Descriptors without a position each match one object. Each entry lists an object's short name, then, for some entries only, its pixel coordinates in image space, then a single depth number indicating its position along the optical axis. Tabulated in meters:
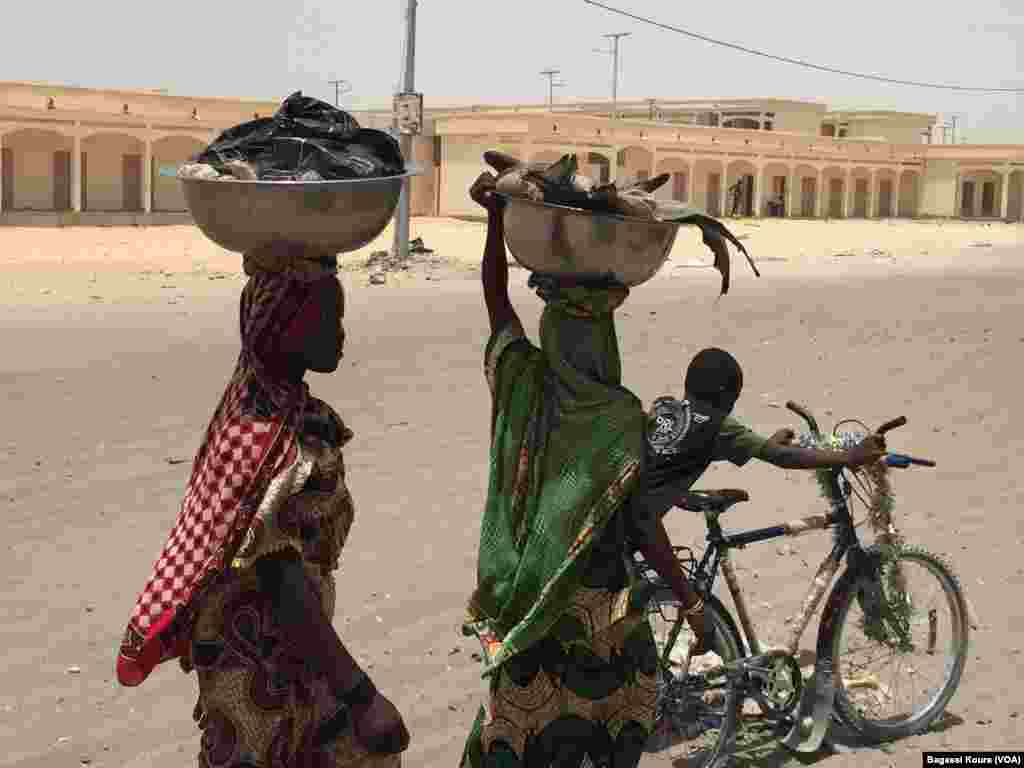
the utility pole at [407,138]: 22.70
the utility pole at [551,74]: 63.28
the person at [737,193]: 48.41
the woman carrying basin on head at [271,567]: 2.52
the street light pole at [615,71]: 56.44
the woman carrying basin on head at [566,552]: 3.05
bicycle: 4.17
